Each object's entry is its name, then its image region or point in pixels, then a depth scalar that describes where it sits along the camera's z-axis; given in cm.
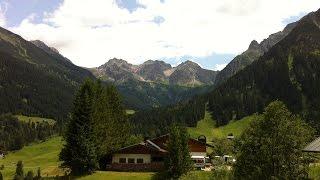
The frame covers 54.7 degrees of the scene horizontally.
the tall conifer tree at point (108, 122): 6135
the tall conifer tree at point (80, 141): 5741
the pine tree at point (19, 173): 8012
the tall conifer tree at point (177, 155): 5216
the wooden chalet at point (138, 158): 6286
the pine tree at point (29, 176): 7682
